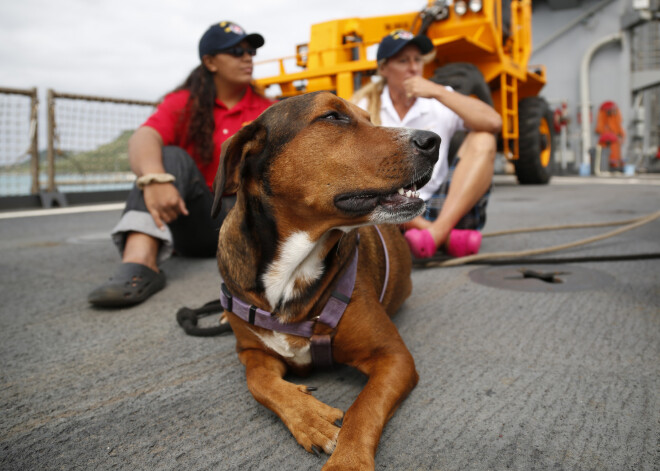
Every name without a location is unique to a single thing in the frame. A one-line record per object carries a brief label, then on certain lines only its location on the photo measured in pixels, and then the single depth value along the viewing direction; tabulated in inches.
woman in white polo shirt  115.7
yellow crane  229.1
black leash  76.8
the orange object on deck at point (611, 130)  567.7
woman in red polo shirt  98.5
